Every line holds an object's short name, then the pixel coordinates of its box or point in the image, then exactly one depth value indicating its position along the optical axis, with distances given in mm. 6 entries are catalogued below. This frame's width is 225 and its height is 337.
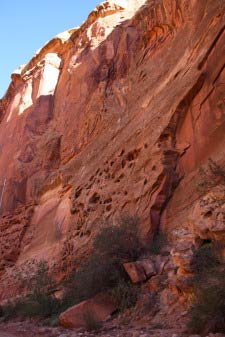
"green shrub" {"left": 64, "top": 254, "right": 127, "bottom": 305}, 7809
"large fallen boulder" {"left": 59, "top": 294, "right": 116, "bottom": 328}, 6965
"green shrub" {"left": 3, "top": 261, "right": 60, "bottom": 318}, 9070
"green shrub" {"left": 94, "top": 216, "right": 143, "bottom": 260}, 8367
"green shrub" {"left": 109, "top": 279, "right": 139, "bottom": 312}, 7031
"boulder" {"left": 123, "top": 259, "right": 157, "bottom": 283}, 7373
